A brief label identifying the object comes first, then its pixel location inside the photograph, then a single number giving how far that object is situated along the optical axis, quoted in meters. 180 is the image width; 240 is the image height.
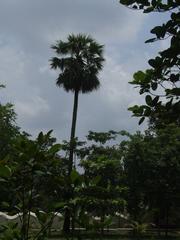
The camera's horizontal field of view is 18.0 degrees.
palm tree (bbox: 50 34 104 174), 41.41
